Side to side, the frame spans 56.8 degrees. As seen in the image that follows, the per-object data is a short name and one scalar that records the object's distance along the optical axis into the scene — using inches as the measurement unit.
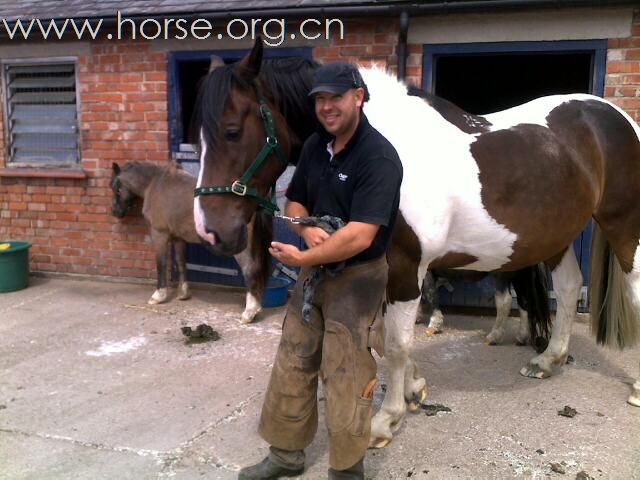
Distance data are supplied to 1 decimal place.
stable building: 197.2
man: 91.7
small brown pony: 215.8
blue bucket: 226.8
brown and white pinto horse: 103.7
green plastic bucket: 248.1
